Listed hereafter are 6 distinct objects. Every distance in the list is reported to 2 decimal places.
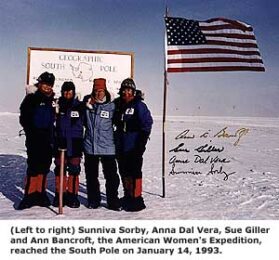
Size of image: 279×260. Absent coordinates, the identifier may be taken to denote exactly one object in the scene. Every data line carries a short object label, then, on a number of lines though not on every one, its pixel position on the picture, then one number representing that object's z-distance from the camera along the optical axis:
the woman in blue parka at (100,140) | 3.89
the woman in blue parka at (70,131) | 3.91
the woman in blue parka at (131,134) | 3.90
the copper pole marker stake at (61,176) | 3.71
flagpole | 4.43
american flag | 4.41
